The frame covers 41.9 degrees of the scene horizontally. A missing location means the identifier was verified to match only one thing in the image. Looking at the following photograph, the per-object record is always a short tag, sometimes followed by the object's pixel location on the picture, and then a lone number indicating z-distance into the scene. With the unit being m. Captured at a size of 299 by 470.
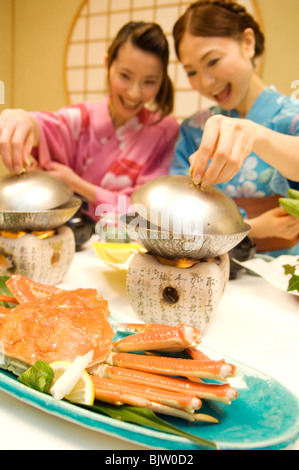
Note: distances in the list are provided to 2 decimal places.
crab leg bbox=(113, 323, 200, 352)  0.43
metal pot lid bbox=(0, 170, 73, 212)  0.69
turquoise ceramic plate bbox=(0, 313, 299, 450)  0.32
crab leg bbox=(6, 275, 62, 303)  0.54
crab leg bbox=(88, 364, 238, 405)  0.36
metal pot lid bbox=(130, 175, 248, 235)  0.55
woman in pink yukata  1.33
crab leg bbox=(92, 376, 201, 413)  0.35
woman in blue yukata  1.09
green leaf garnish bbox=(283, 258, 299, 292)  0.70
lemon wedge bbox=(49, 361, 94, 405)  0.36
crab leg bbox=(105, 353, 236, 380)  0.38
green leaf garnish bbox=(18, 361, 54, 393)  0.37
